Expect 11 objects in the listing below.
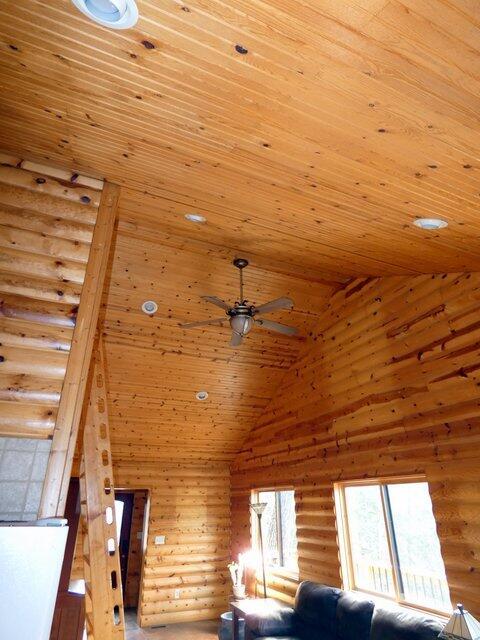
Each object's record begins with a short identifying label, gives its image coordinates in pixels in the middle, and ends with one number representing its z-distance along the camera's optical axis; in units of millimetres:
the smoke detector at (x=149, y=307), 5227
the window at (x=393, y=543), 3998
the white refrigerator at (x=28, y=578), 1588
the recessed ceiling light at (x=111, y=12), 1484
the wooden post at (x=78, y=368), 2129
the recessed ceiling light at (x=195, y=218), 3474
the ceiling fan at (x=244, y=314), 3982
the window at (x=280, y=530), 6305
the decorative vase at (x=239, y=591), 6734
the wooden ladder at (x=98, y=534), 3430
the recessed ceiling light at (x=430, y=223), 2817
